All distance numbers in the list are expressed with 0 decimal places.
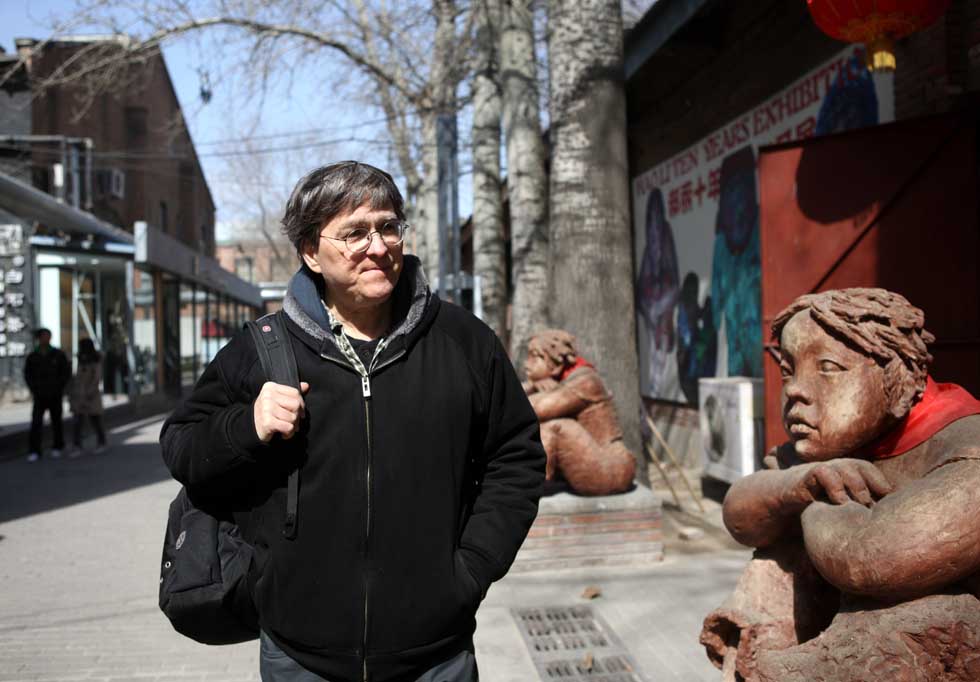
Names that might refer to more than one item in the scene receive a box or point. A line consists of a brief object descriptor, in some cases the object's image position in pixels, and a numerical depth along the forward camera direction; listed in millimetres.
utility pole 11500
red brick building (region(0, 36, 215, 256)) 28703
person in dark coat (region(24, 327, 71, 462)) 12367
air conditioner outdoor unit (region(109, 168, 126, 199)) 33188
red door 6035
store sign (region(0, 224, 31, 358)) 18172
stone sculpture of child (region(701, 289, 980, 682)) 1971
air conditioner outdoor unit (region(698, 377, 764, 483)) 7898
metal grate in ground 4309
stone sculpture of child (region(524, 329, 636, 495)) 6074
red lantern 5176
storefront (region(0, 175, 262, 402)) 18359
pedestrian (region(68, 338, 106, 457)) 13281
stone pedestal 6031
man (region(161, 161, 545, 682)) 2100
